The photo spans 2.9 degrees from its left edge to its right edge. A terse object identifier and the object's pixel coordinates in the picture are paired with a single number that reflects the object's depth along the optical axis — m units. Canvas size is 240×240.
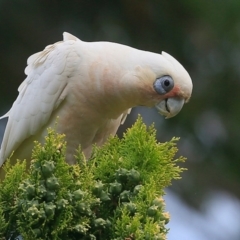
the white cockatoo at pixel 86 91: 5.18
